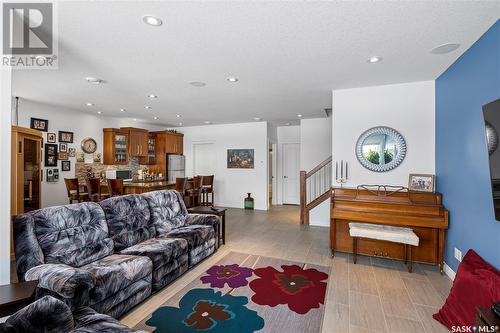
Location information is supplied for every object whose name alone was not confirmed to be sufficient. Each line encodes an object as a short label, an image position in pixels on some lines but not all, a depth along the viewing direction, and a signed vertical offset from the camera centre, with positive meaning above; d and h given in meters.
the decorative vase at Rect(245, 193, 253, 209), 7.43 -1.12
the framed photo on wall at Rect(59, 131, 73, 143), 5.43 +0.69
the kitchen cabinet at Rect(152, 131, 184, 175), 7.63 +0.63
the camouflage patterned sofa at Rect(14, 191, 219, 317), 1.87 -0.85
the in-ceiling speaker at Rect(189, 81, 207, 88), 3.74 +1.32
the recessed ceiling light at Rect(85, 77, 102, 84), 3.55 +1.31
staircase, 5.53 -0.52
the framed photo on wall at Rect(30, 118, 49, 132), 4.92 +0.89
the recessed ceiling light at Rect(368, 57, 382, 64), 2.79 +1.26
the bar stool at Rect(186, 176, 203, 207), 6.21 -0.65
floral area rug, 2.08 -1.38
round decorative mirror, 3.66 +0.27
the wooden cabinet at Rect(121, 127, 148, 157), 6.73 +0.72
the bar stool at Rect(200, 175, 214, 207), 6.97 -0.65
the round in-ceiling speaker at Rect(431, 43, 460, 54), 2.48 +1.25
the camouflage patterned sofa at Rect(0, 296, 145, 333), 1.29 -0.87
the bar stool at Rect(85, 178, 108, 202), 5.04 -0.46
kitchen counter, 5.33 -0.47
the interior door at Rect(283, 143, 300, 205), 8.12 -0.24
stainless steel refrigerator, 7.85 +0.01
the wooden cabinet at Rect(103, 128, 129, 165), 6.38 +0.57
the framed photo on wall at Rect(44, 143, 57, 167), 5.13 +0.25
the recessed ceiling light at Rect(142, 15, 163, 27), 2.03 +1.27
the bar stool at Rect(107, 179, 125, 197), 5.04 -0.44
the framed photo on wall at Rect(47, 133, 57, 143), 5.20 +0.64
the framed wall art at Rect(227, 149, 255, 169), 7.48 +0.23
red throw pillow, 1.84 -1.04
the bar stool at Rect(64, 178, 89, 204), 5.14 -0.49
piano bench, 3.02 -0.89
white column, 1.76 -0.03
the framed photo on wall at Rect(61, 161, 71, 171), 5.47 +0.02
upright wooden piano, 3.15 -0.69
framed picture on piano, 3.39 -0.24
